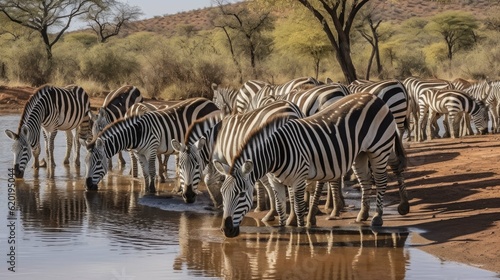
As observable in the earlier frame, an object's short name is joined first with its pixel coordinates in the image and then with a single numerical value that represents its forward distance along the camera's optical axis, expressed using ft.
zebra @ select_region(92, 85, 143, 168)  47.42
